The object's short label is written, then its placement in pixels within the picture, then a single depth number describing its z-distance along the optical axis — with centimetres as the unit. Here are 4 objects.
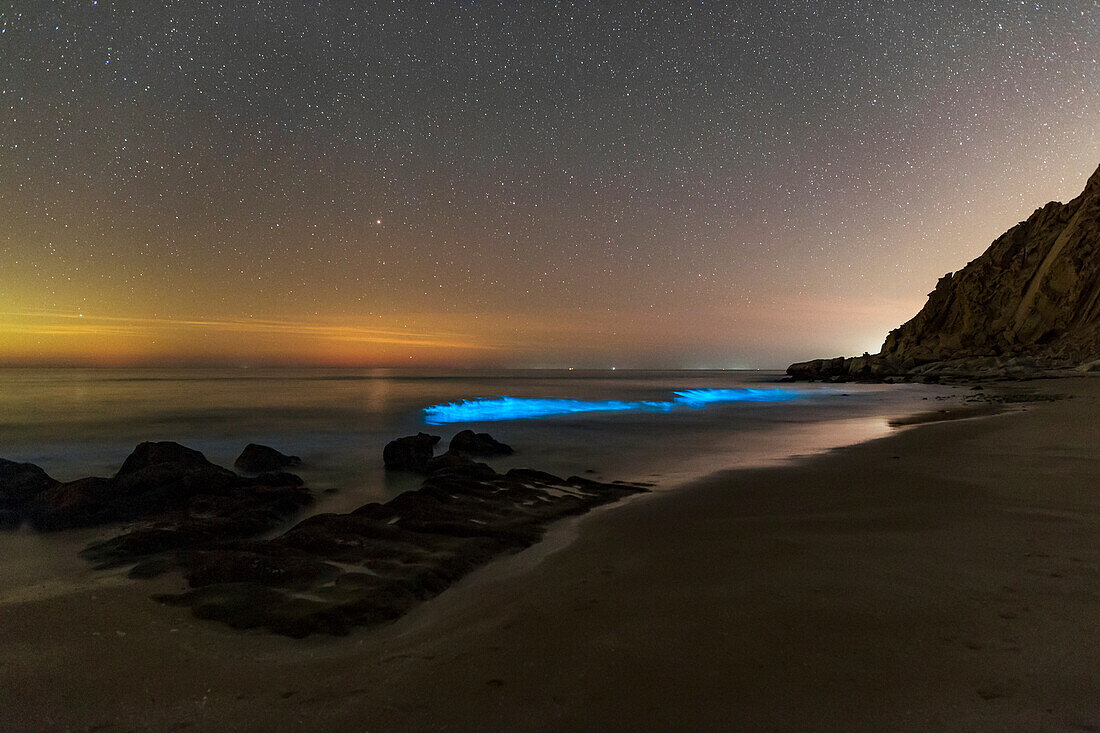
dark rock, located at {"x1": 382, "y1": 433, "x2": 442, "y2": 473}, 862
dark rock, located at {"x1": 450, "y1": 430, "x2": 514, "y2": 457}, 991
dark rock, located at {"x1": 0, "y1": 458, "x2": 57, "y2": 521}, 544
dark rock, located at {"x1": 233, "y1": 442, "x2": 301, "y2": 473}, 879
